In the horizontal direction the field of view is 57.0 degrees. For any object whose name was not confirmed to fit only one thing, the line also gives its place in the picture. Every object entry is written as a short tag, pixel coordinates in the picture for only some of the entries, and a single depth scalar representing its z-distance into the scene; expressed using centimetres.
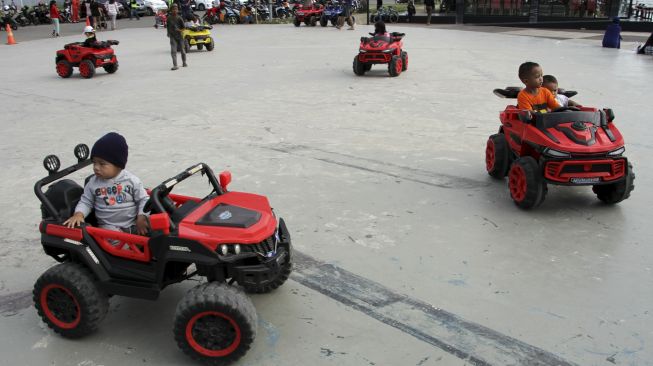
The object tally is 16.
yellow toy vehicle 1917
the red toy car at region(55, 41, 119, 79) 1425
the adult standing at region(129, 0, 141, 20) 3931
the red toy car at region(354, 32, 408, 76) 1344
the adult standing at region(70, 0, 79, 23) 3593
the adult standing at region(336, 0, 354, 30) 2678
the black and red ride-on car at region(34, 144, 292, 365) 334
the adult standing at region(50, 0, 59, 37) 2716
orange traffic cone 2445
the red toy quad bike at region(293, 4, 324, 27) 2938
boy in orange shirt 602
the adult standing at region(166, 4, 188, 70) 1495
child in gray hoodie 370
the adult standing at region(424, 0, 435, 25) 3014
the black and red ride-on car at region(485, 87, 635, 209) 540
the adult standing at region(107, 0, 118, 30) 2883
